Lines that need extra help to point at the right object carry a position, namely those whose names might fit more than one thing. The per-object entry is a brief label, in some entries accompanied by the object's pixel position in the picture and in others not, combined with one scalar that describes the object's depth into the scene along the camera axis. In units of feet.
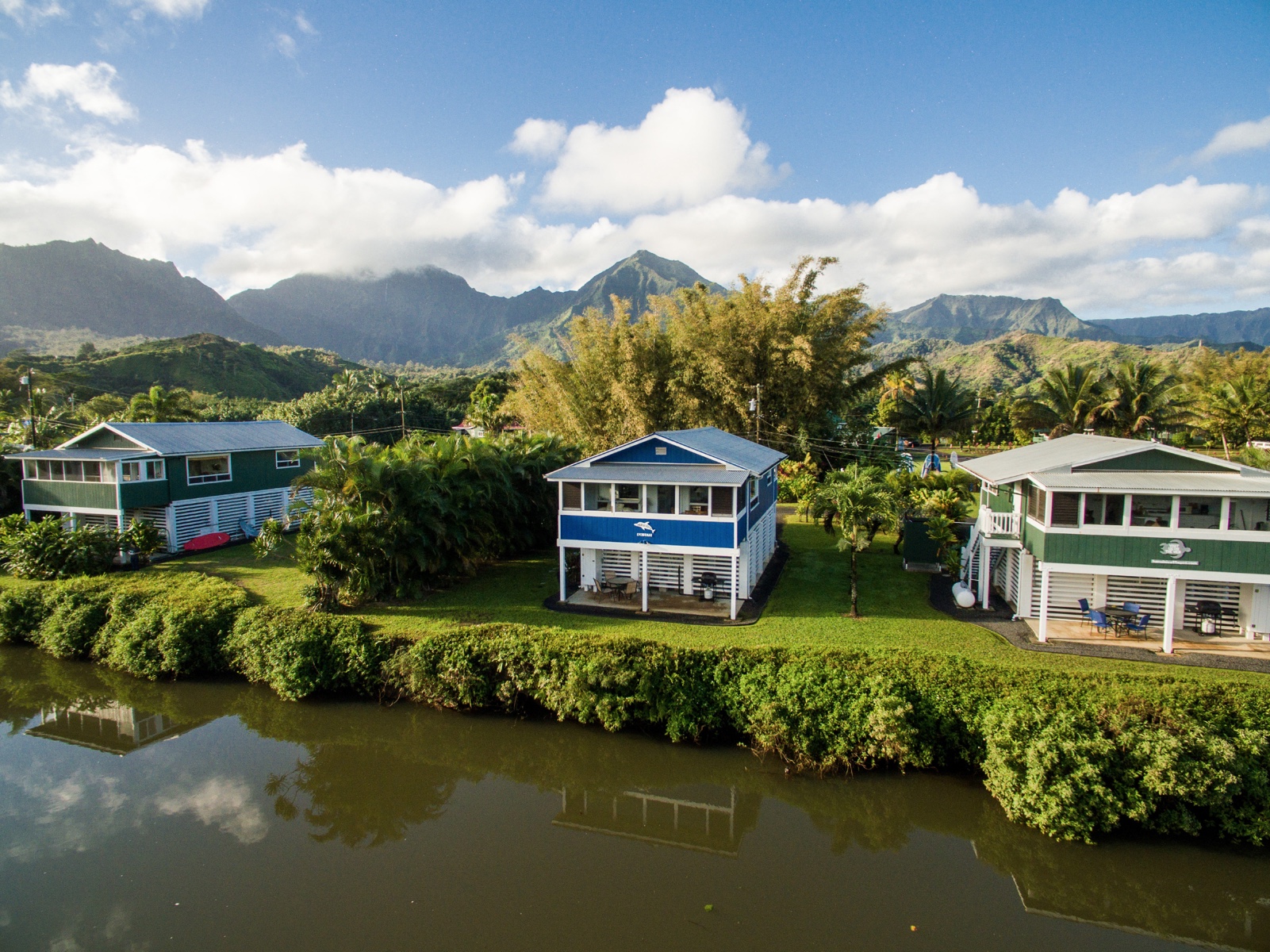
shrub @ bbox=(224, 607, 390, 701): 47.78
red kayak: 77.30
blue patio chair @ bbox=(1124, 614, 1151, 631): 47.16
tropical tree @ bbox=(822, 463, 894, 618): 53.78
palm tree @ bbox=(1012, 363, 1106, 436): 102.47
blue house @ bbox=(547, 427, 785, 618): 53.98
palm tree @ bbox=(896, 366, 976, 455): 109.19
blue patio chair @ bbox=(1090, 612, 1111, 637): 46.57
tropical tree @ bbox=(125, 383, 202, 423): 120.26
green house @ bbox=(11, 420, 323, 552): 73.92
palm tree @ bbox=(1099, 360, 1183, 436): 102.73
